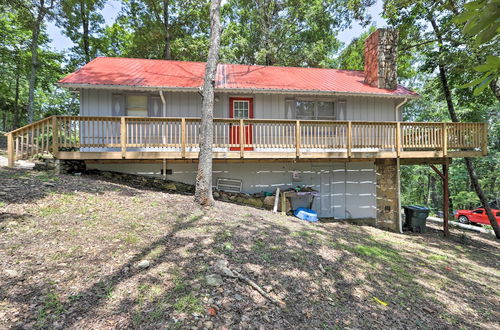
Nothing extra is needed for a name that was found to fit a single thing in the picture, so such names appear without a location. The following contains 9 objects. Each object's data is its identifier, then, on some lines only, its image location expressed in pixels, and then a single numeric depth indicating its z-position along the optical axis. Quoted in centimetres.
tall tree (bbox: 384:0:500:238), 946
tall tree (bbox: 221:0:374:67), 1755
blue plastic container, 838
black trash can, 977
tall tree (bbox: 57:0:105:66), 1622
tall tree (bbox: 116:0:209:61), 1691
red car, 1584
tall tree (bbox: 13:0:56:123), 1250
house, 806
